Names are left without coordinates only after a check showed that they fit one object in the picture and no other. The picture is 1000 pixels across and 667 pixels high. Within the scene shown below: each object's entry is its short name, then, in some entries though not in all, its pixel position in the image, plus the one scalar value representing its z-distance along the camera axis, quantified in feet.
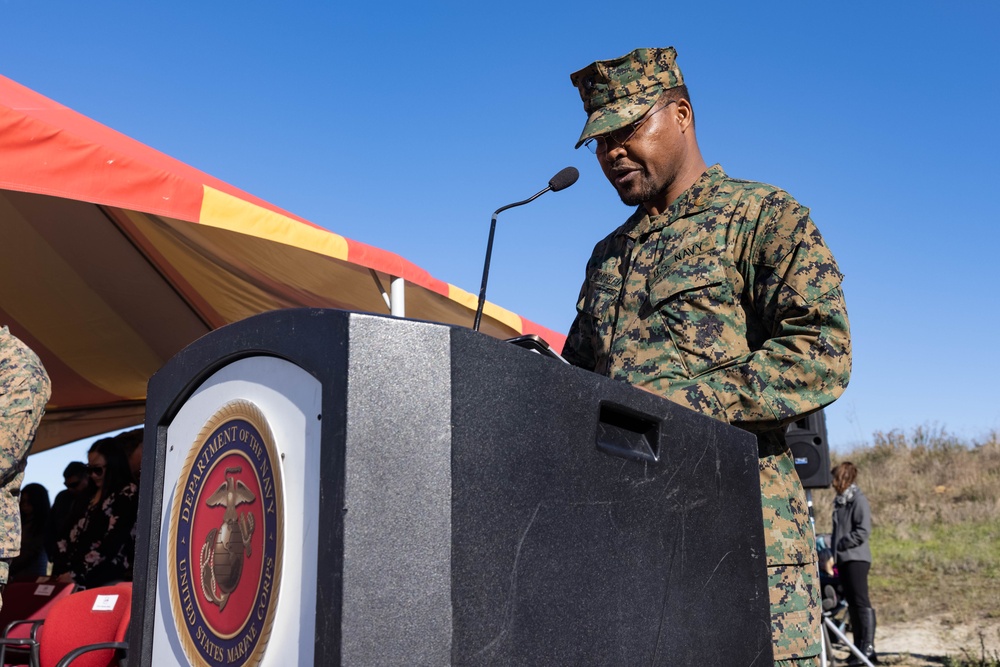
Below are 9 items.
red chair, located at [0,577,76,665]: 13.96
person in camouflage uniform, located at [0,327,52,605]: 9.31
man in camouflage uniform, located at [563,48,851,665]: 4.77
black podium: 2.80
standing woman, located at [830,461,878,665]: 22.80
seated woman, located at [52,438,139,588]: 17.47
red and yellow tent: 11.12
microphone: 6.13
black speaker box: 16.60
